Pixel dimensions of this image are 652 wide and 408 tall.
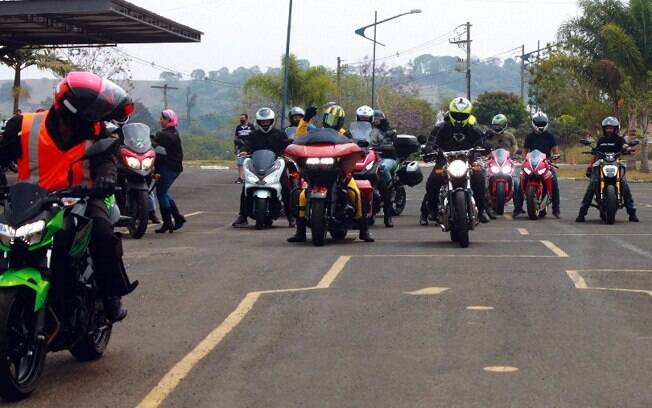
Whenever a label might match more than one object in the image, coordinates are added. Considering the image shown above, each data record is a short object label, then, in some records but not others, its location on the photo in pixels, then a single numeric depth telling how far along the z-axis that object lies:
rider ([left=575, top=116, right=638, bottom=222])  21.45
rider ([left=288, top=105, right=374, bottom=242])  16.69
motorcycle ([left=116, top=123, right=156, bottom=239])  17.53
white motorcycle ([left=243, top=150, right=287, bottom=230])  19.55
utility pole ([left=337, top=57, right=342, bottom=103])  85.27
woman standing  19.16
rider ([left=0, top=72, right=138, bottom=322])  7.76
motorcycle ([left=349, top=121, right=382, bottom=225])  18.70
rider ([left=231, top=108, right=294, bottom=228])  20.34
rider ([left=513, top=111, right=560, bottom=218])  23.36
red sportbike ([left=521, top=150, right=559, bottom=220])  22.34
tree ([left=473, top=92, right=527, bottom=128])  100.88
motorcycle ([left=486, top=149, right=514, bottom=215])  23.22
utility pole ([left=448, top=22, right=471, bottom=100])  78.44
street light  72.30
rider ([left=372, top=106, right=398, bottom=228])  19.53
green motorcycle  6.95
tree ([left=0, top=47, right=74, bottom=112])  52.72
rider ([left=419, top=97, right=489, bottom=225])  17.86
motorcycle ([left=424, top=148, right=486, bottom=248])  15.86
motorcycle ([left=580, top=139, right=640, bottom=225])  20.80
